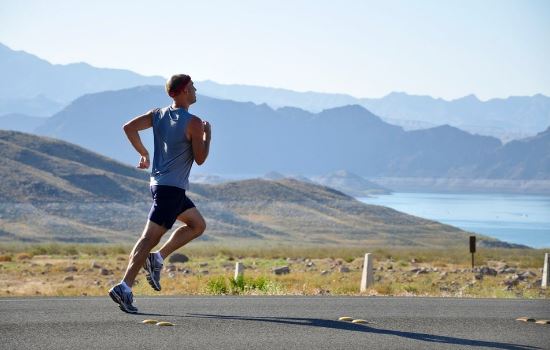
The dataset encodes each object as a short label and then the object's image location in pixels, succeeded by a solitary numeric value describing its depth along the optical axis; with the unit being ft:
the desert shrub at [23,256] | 156.20
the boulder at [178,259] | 151.72
